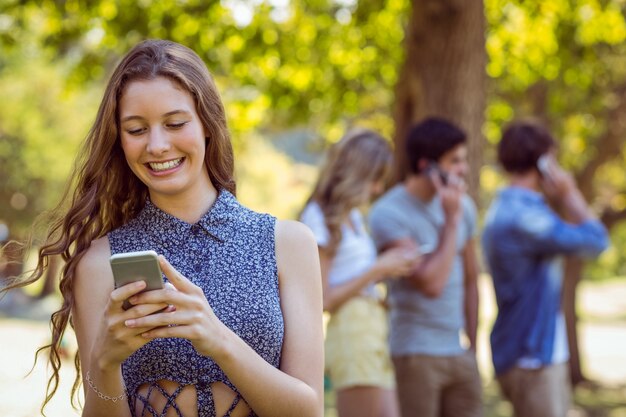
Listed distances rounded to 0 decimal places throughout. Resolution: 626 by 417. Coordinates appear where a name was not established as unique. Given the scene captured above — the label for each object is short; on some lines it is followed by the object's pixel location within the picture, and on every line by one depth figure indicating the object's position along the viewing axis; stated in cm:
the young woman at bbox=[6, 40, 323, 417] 246
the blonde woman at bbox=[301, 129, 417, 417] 490
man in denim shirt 524
